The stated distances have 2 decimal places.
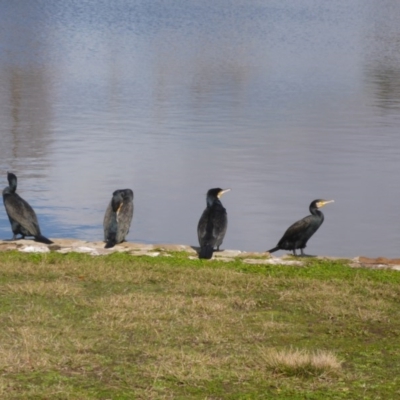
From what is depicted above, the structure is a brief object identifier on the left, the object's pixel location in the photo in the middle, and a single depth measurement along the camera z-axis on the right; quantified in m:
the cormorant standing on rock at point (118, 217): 11.24
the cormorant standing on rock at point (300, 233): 11.20
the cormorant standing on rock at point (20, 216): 11.22
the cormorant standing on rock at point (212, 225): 10.39
